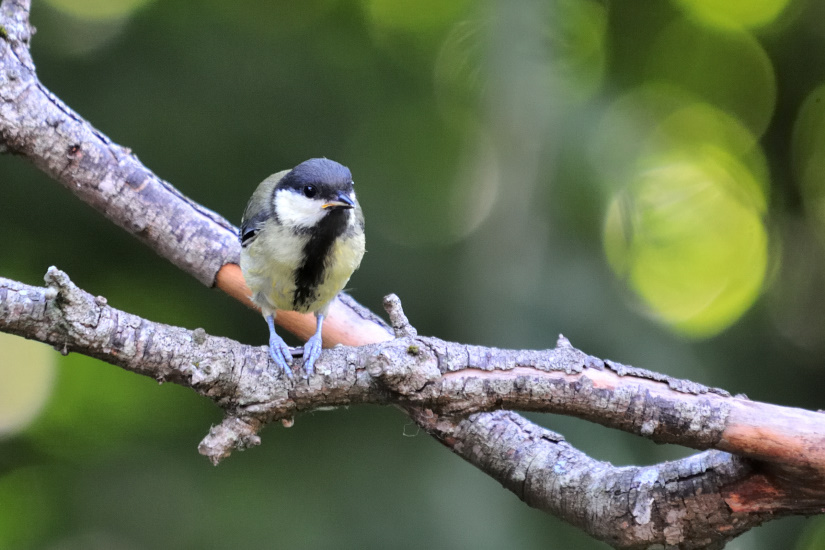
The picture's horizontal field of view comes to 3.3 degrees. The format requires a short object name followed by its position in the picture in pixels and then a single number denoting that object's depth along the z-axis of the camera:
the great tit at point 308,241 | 7.04
